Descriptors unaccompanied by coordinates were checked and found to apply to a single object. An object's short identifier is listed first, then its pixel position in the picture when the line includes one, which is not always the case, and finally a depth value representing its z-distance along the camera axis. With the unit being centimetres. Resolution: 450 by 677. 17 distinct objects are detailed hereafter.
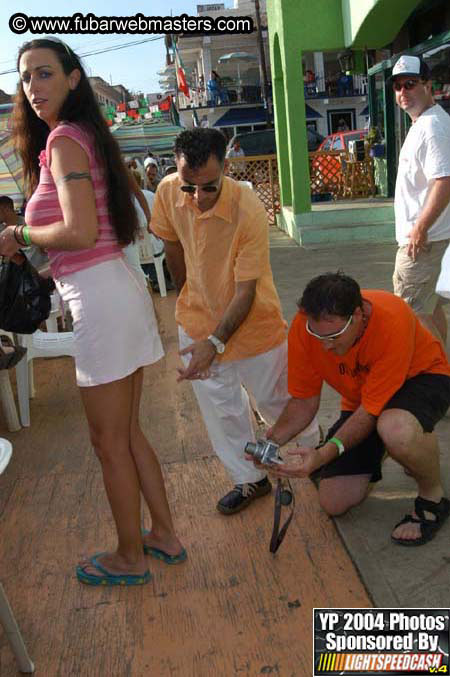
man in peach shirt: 291
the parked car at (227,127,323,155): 2425
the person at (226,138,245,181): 1387
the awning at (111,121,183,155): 1686
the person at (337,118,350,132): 3272
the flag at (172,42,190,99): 2305
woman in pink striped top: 236
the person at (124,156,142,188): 996
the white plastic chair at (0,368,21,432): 445
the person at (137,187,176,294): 832
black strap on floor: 287
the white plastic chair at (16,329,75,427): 477
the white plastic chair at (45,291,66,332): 556
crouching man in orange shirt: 275
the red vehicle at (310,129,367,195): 1323
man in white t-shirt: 389
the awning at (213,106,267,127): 3534
